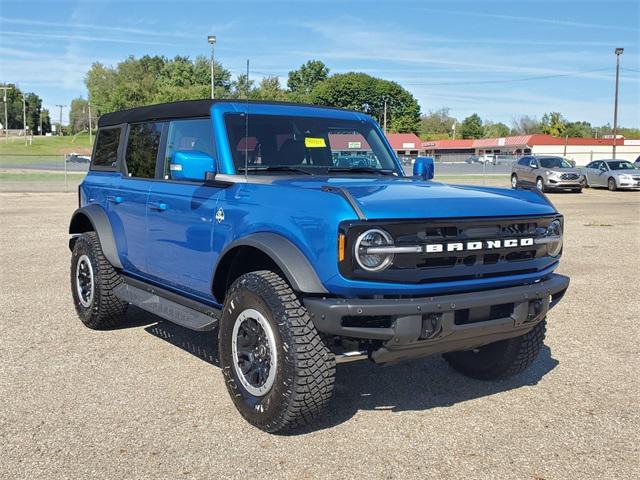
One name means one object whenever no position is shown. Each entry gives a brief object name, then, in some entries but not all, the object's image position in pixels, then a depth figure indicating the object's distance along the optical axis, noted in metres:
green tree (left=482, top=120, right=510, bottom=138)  152.80
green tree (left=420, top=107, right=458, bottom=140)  149.16
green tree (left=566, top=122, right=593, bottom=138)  118.93
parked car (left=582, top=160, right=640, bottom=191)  29.47
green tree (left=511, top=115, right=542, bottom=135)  138.12
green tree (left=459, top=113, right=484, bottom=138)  143.00
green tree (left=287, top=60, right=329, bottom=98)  138.00
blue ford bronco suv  3.53
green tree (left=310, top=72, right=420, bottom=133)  125.50
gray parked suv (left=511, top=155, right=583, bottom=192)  28.11
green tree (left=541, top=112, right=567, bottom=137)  103.50
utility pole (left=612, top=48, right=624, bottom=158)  49.56
